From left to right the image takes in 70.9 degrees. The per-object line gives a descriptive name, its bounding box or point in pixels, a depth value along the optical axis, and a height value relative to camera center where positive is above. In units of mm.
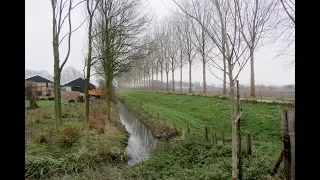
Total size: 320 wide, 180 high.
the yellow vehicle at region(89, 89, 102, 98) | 17069 -177
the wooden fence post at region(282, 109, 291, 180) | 2653 -677
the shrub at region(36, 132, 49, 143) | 6423 -1326
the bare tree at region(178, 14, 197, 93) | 16169 +2843
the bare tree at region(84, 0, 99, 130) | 7957 +1057
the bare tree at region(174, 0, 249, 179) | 3031 +647
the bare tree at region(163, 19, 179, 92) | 12564 +3190
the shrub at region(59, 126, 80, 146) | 6695 -1379
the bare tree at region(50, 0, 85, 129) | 7263 +1457
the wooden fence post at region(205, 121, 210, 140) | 6682 -1182
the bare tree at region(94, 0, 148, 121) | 9727 +2492
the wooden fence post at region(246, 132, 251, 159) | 4598 -1116
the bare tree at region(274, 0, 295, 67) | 5405 +1743
